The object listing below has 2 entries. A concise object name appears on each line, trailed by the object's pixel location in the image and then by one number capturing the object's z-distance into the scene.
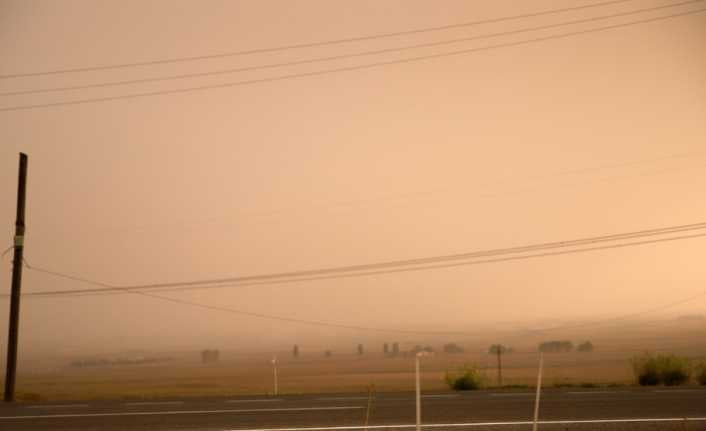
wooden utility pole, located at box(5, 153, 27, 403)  26.75
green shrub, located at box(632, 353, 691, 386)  25.98
